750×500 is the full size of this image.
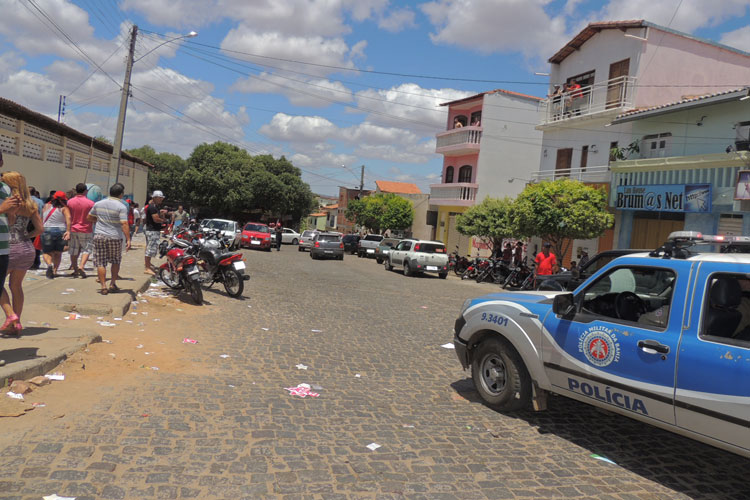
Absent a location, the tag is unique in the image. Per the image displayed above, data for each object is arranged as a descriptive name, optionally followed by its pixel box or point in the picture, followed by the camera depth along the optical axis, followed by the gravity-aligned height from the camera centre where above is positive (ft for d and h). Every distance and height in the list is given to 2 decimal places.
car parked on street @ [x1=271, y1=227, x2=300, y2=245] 150.61 -4.30
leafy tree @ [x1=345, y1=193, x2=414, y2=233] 161.79 +5.57
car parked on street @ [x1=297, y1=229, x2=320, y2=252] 121.80 -4.33
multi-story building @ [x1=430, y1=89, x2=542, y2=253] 119.96 +21.26
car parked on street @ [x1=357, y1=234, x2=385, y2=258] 120.88 -3.66
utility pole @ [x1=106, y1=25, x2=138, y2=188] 71.00 +12.59
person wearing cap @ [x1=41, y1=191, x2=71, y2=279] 33.70 -2.07
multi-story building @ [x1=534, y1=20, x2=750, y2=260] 72.33 +24.99
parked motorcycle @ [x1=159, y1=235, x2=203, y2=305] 33.12 -3.70
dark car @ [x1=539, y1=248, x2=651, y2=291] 33.91 -1.81
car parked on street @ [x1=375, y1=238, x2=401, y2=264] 105.45 -3.66
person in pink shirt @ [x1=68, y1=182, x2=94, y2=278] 33.63 -1.66
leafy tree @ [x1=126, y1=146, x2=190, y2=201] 208.13 +14.89
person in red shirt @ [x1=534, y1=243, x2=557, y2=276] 49.15 -1.39
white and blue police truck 11.85 -2.34
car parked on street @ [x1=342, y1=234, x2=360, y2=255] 135.44 -3.84
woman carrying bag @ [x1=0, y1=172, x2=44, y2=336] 18.95 -2.17
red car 104.47 -3.75
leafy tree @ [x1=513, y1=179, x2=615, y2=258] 63.57 +4.62
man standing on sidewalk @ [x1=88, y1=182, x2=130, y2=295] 28.37 -1.37
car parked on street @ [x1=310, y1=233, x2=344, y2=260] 97.25 -3.90
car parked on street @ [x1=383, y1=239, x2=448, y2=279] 75.15 -3.35
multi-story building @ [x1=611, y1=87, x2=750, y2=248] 54.97 +10.10
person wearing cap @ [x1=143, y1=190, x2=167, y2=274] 39.37 -1.42
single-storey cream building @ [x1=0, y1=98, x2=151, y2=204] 55.31 +5.95
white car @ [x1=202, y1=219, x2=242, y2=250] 84.99 -2.09
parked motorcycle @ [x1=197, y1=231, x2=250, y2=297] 36.94 -3.59
